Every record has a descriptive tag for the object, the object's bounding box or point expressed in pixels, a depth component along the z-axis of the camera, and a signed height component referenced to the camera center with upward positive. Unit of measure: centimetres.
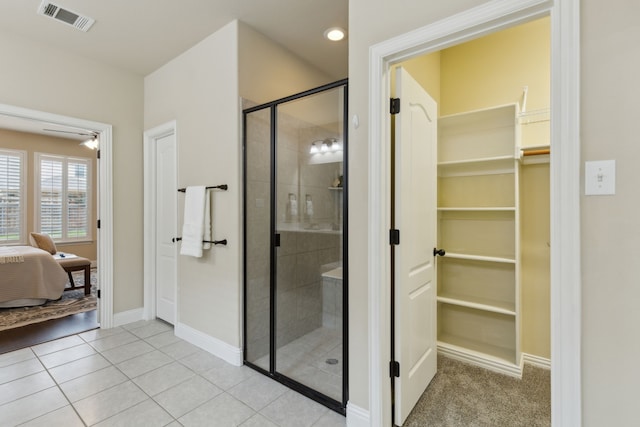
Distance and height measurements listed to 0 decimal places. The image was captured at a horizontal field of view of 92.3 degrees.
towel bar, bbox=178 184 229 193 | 259 +22
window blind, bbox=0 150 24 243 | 561 +32
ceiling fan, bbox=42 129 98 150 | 333 +87
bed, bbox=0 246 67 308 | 378 -84
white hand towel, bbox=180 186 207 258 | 272 -8
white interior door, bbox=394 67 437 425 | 177 -19
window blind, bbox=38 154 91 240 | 612 +33
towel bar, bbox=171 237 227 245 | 261 -25
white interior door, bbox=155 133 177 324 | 332 -16
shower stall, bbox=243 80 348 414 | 202 -22
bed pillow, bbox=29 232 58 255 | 519 -50
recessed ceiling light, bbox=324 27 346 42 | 268 +160
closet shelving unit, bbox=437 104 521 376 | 245 -22
